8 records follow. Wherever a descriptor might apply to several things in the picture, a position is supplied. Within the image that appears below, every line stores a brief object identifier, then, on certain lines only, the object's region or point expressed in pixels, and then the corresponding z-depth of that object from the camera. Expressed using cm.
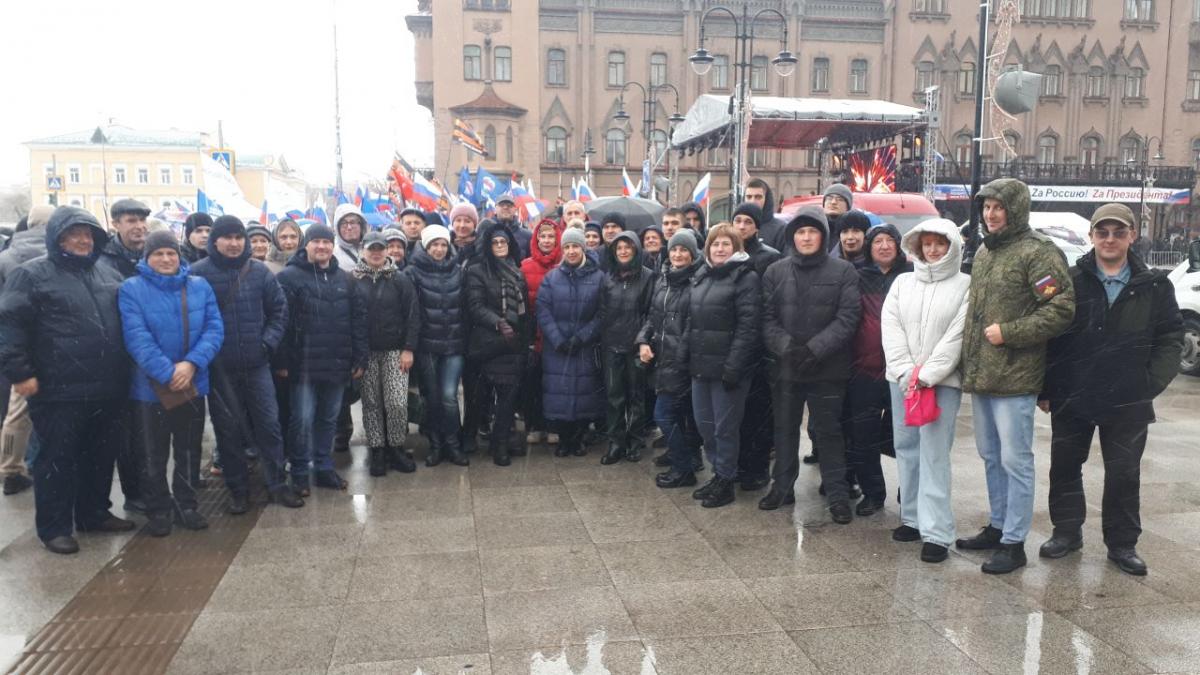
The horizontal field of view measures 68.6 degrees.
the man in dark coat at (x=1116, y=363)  458
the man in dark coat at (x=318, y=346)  633
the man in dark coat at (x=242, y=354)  590
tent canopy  2391
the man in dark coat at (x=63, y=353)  509
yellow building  8356
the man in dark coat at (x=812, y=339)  554
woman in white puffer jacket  487
